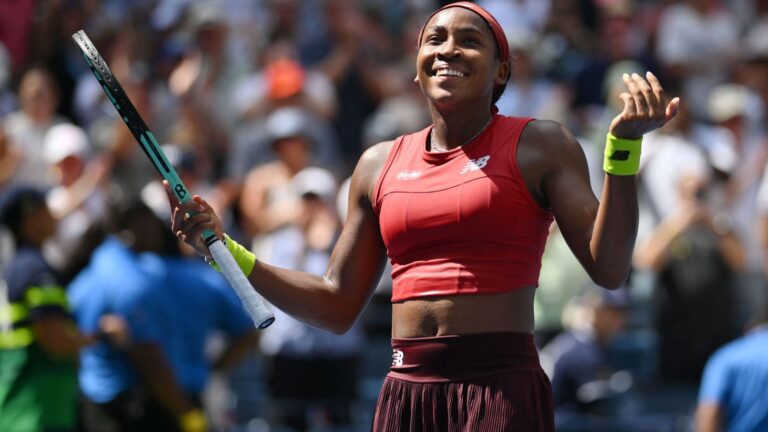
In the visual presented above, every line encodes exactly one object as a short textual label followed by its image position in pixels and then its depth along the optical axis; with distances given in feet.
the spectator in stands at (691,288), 68.59
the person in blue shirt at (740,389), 50.44
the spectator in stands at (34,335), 53.36
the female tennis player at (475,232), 27.58
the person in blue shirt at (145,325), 56.80
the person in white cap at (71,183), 67.05
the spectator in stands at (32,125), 70.03
